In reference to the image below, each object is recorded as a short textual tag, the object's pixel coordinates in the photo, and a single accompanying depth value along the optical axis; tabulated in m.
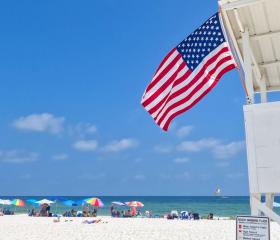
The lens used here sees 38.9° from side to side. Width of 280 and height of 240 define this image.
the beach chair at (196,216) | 36.28
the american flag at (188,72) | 6.43
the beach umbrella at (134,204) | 42.18
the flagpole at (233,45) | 5.37
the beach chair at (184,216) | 37.12
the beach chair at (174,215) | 36.96
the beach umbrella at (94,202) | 36.75
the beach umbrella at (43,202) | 41.85
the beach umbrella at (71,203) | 39.62
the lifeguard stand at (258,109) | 4.96
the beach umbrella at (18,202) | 41.09
